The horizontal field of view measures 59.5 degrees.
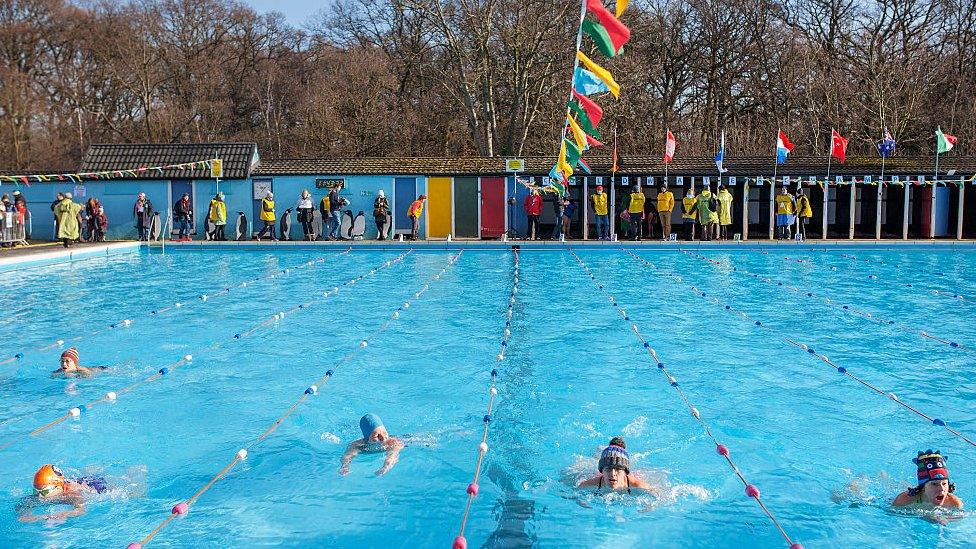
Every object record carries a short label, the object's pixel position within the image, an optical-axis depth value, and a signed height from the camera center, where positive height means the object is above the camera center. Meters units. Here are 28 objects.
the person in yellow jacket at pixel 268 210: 23.61 +0.07
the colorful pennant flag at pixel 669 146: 22.70 +1.66
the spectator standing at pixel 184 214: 23.62 -0.02
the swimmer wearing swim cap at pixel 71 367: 8.29 -1.49
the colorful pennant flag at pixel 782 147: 21.77 +1.54
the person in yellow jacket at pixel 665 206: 23.03 +0.06
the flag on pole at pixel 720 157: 22.47 +1.33
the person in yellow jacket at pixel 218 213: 23.38 +0.00
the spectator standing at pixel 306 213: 23.73 -0.03
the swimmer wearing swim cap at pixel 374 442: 6.20 -1.70
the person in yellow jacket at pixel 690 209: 22.84 -0.03
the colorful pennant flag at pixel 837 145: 21.76 +1.56
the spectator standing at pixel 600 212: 23.09 -0.09
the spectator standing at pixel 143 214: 23.91 +0.00
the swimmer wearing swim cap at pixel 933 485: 5.00 -1.64
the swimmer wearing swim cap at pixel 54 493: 5.16 -1.74
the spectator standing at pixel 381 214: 23.50 -0.07
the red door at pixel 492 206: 24.34 +0.11
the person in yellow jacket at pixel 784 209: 22.53 -0.05
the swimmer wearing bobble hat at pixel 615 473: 5.32 -1.66
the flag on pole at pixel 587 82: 12.20 +1.81
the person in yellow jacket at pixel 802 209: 23.20 -0.07
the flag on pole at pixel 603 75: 11.94 +1.90
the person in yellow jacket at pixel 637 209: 23.08 -0.01
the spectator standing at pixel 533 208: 23.02 +0.04
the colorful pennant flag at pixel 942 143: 21.44 +1.57
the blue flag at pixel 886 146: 22.17 +1.57
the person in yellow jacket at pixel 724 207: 22.72 +0.01
